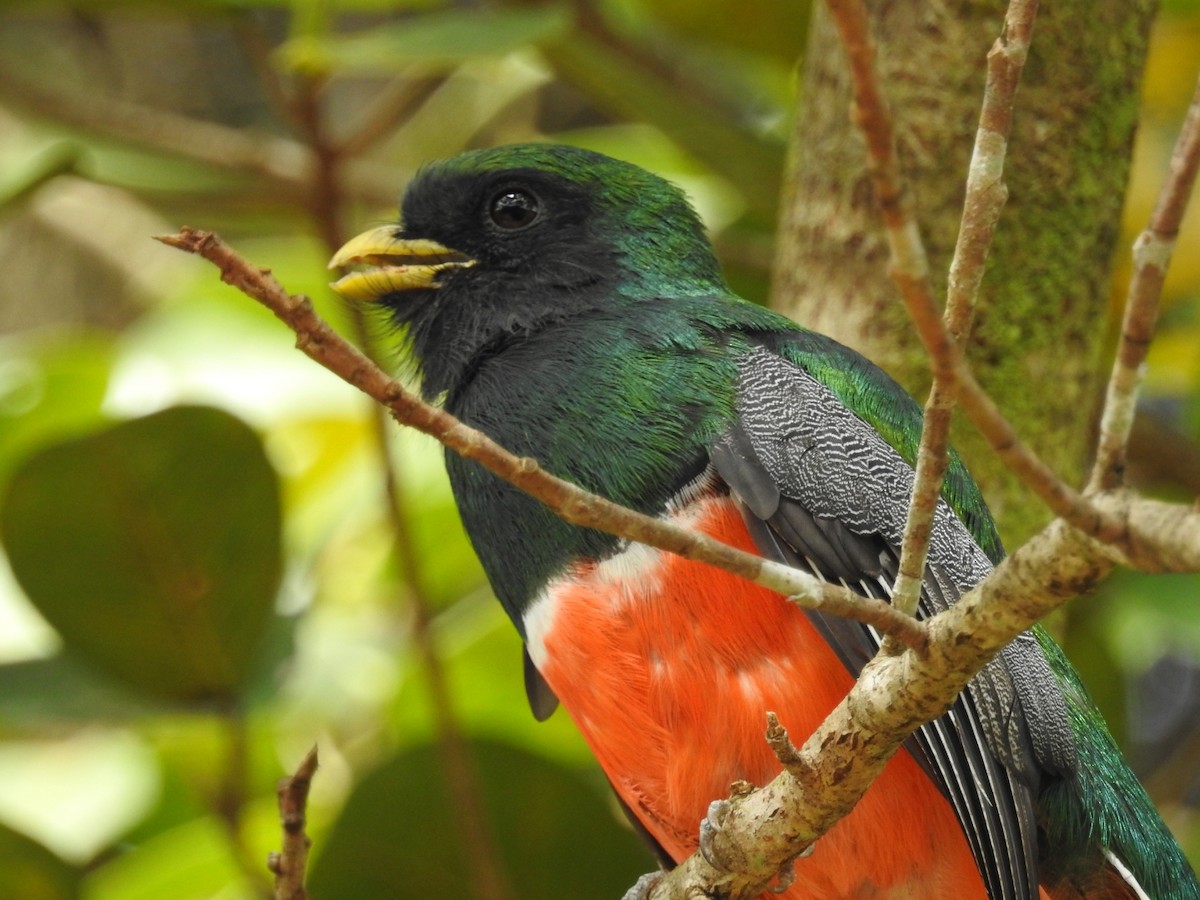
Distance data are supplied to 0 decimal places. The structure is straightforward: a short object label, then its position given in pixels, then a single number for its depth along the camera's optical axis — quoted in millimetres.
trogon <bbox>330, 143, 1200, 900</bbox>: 4895
